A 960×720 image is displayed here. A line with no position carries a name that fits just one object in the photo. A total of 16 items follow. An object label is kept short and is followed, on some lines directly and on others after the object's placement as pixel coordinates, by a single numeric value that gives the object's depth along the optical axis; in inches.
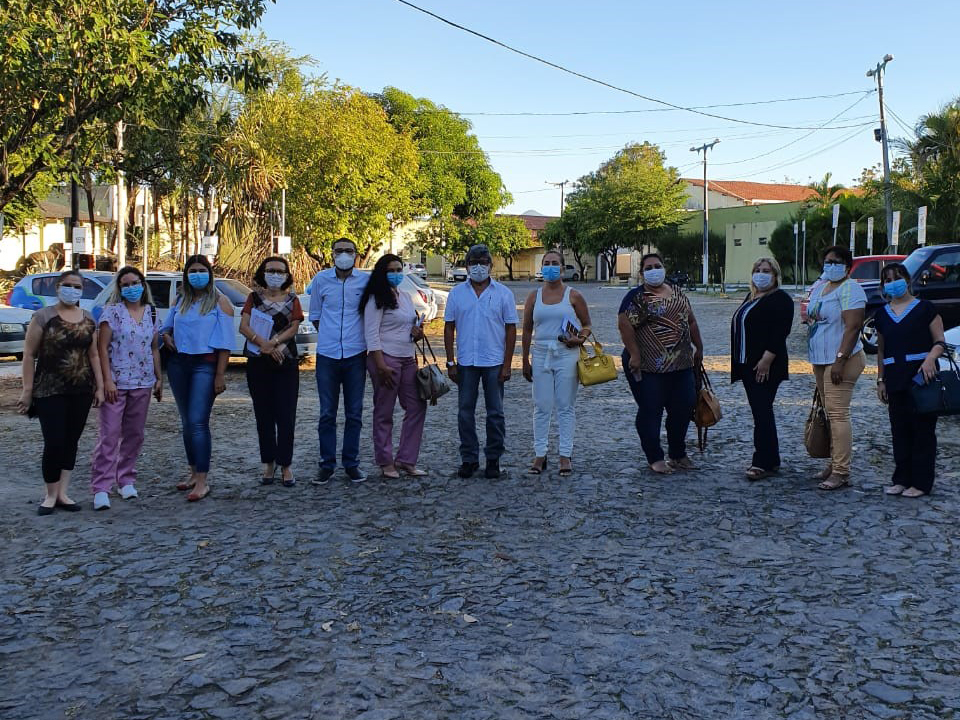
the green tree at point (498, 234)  2669.8
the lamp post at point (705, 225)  2166.6
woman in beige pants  282.7
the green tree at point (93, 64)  429.1
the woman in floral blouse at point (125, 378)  276.1
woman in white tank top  305.7
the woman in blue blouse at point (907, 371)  274.4
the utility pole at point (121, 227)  884.0
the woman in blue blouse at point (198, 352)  283.1
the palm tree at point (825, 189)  2549.2
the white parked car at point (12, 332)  646.5
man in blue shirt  299.7
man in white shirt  304.3
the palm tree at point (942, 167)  1152.8
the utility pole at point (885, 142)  1231.8
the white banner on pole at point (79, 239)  852.6
